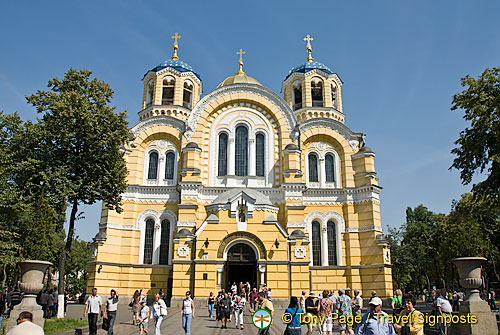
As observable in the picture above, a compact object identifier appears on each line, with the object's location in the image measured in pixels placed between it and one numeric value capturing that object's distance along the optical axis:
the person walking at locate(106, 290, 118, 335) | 14.45
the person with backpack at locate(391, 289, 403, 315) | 17.34
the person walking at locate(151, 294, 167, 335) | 14.62
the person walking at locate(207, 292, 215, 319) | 20.95
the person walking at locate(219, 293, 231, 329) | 17.80
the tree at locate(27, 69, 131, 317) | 21.44
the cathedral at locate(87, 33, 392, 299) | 26.75
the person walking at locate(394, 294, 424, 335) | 8.48
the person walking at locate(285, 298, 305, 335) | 9.68
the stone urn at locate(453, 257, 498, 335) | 13.70
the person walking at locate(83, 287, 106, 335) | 14.09
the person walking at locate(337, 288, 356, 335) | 14.63
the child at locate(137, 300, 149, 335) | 15.13
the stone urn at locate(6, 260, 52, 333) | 13.45
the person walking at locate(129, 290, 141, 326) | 17.66
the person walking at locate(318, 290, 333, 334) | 14.94
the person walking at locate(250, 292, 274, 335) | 11.33
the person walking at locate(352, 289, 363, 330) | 16.28
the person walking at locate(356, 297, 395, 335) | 7.71
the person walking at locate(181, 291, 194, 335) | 14.83
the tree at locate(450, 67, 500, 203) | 20.83
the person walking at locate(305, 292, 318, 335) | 13.21
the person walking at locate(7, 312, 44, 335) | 6.66
